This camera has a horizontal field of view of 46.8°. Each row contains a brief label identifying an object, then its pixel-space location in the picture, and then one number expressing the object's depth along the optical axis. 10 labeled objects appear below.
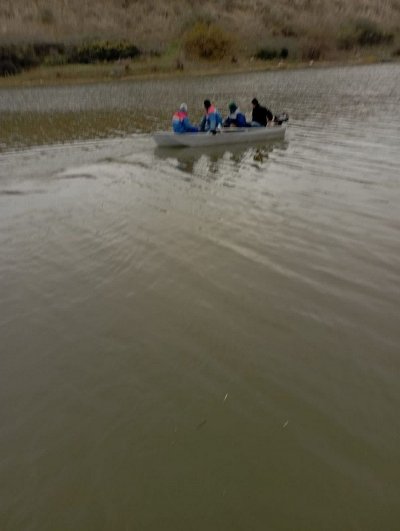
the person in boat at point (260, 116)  16.16
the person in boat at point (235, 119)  15.84
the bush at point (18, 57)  44.91
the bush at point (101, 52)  48.93
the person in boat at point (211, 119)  14.93
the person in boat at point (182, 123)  14.89
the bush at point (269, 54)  53.06
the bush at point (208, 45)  52.66
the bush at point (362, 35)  60.75
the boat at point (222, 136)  14.70
